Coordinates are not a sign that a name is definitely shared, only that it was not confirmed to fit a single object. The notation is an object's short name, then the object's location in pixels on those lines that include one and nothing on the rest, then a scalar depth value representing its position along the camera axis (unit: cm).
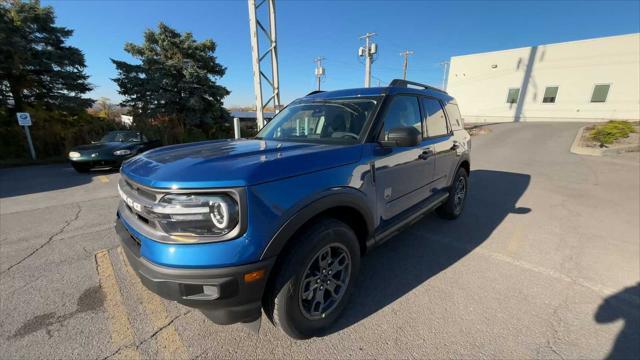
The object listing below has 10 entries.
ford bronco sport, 150
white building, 2245
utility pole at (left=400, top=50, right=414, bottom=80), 3106
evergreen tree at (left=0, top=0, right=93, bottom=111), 1091
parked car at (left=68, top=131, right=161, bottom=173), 755
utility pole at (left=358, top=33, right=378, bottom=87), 1911
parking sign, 940
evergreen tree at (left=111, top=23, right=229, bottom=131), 1423
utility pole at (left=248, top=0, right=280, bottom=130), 854
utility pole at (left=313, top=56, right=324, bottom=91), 3050
